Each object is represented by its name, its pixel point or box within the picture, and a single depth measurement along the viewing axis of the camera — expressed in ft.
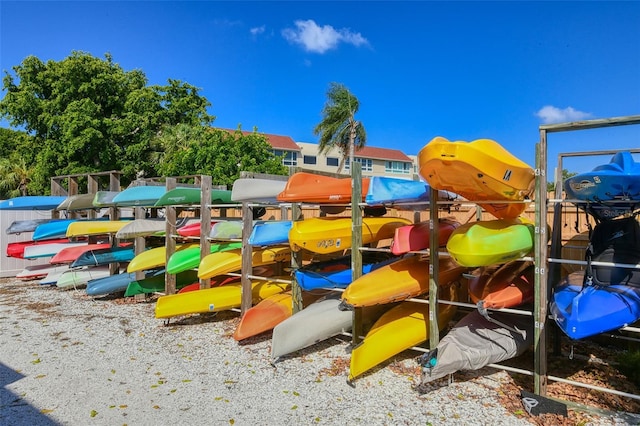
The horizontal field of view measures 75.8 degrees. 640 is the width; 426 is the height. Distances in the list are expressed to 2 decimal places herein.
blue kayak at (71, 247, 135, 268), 26.45
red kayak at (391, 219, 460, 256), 14.43
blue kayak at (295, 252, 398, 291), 16.58
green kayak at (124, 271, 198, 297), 24.20
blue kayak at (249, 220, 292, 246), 18.29
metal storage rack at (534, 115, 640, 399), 11.72
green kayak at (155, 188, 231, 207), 22.47
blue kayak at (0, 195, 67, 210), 31.91
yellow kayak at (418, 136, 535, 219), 11.14
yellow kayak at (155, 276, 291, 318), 19.01
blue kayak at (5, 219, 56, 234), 31.37
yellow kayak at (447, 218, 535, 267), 11.64
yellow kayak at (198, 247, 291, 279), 19.72
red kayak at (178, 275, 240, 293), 22.81
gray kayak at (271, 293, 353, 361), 14.74
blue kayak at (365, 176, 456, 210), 14.80
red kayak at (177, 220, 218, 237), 23.15
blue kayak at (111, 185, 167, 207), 24.45
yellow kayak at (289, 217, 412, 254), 15.84
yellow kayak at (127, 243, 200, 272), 22.95
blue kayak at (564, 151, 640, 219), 10.16
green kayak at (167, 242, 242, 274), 21.81
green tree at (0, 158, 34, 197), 67.92
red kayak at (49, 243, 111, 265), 27.66
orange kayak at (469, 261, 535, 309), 12.48
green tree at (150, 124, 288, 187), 48.60
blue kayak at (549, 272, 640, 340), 10.12
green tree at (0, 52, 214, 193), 58.59
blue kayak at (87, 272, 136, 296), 24.72
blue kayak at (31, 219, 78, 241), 28.78
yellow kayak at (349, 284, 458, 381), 13.15
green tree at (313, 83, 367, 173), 99.30
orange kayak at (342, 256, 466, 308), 13.74
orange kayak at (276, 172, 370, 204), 16.58
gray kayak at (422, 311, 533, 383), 11.98
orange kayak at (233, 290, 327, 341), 16.79
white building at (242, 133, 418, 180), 127.44
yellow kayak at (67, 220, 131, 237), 26.48
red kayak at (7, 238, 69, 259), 32.32
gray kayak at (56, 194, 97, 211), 29.27
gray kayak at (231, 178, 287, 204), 19.11
